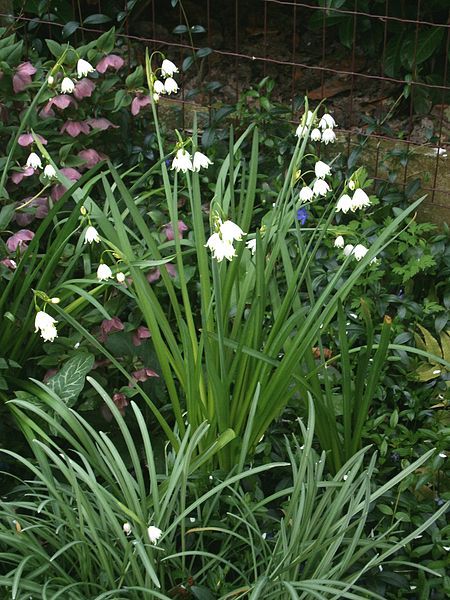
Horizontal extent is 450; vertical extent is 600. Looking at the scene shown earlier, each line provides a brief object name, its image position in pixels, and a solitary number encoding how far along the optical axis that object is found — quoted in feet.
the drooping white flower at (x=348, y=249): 9.69
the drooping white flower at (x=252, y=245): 8.34
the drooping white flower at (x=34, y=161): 9.70
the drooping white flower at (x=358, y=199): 8.52
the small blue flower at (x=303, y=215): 11.03
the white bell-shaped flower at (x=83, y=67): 10.46
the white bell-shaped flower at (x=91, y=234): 8.43
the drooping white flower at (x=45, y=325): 7.73
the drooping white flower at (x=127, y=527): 7.07
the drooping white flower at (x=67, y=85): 10.25
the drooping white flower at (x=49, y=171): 9.45
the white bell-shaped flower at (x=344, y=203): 8.51
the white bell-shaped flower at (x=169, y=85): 9.87
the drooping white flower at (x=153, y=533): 6.91
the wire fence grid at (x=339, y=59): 12.23
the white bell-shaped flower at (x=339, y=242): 9.27
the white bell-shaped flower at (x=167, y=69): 9.67
